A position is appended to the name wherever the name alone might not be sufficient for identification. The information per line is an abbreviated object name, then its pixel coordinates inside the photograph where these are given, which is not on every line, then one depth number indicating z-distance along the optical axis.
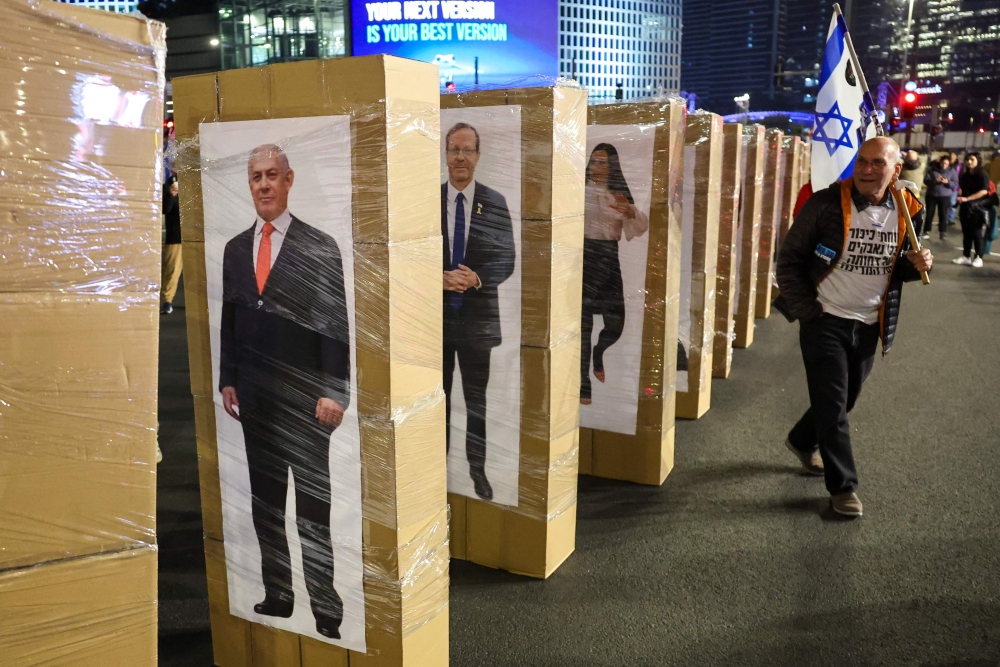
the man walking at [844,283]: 3.85
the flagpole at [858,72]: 5.14
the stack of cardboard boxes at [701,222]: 5.18
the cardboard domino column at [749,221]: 7.66
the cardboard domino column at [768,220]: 8.81
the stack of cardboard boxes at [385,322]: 2.18
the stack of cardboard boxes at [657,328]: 4.15
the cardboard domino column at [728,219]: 6.25
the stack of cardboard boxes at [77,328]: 1.44
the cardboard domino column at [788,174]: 10.79
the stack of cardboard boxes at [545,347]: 3.10
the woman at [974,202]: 11.56
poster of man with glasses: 3.18
